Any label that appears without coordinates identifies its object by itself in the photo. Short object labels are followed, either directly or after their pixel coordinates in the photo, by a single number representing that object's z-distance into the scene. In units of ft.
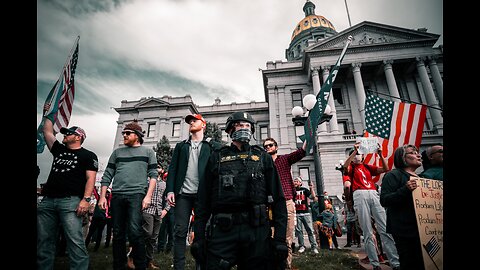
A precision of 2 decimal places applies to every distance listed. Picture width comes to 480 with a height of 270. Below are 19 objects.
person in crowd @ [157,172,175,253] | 21.68
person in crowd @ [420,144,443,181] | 9.78
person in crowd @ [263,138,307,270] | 14.29
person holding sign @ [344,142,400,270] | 12.82
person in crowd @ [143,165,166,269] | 14.70
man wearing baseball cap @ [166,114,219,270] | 10.53
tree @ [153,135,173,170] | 83.28
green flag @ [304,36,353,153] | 19.13
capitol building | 76.71
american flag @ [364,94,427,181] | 18.42
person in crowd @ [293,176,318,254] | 22.54
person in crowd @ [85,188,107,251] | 24.86
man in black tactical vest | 6.75
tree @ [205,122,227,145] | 85.61
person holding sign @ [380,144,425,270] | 8.73
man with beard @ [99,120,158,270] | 11.39
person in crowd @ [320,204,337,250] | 23.39
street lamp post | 23.37
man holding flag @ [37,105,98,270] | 9.78
